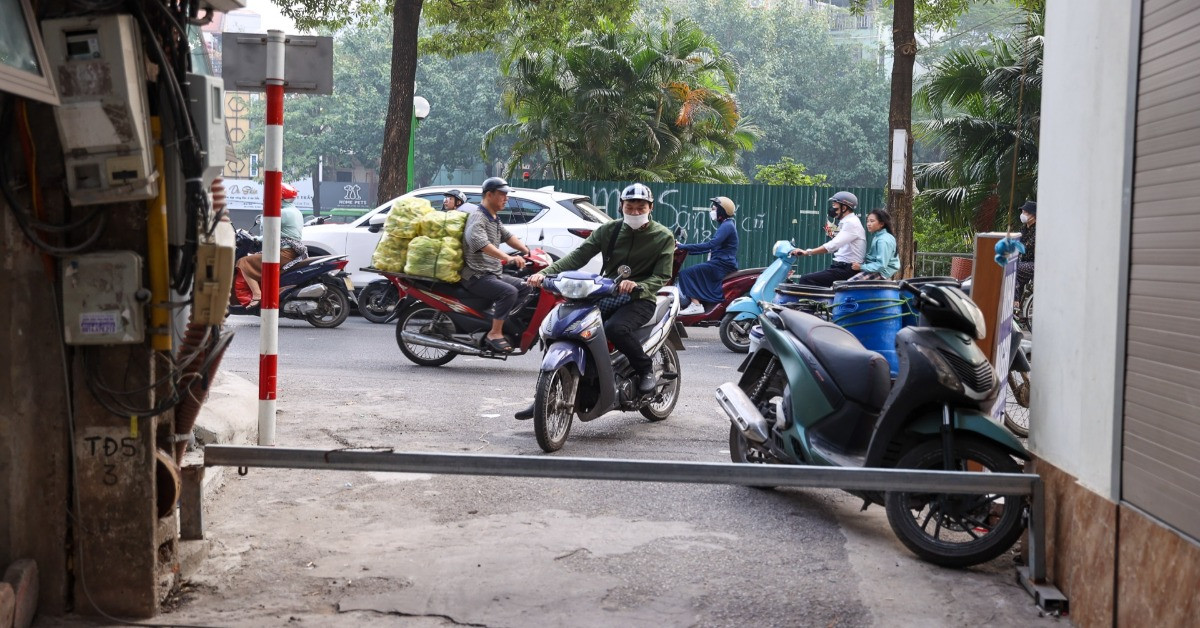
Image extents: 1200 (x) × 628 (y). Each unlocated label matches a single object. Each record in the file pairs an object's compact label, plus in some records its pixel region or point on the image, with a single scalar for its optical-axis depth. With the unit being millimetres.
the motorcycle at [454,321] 11484
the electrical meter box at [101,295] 4211
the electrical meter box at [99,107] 4020
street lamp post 22953
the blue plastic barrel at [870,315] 7746
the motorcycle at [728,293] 15086
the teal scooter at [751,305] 13516
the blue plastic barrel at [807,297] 11052
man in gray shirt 11398
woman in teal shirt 13375
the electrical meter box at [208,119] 4414
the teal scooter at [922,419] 5297
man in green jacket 8281
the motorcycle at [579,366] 7605
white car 17969
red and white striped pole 7125
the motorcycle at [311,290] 15000
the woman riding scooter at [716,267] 15016
